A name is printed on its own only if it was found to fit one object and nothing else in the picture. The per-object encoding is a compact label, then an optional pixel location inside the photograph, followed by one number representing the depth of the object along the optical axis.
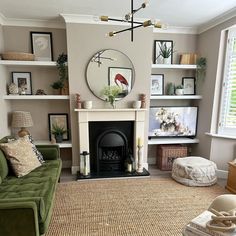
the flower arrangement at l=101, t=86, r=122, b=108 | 3.41
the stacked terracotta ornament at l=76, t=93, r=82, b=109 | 3.34
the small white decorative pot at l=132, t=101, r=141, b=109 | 3.51
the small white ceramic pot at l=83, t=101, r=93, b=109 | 3.36
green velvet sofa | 1.51
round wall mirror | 3.38
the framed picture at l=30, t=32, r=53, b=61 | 3.43
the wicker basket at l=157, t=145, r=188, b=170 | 3.82
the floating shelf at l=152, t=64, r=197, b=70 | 3.62
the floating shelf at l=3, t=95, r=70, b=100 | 3.26
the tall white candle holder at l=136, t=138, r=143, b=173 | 3.56
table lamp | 3.20
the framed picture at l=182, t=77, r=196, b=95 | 3.97
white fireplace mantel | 3.38
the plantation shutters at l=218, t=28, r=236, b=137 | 3.19
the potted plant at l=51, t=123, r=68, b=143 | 3.60
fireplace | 3.54
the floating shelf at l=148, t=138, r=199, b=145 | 3.78
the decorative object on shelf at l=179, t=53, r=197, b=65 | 3.79
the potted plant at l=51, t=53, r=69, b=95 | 3.35
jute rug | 2.14
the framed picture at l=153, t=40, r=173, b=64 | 3.76
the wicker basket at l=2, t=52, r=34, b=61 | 3.17
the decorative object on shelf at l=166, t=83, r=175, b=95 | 3.85
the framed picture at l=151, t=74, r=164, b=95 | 3.87
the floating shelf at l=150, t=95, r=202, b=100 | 3.70
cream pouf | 3.11
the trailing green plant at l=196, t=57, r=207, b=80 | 3.65
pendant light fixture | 1.82
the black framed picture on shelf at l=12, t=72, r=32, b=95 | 3.49
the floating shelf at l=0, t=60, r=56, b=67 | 3.13
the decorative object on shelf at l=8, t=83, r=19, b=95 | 3.35
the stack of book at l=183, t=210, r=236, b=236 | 1.37
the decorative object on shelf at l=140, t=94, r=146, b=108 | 3.54
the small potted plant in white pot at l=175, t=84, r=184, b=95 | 3.82
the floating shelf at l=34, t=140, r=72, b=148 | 3.49
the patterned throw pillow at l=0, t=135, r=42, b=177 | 2.41
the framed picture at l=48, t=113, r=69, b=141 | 3.69
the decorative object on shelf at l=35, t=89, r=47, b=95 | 3.52
